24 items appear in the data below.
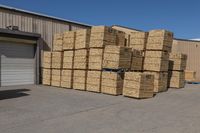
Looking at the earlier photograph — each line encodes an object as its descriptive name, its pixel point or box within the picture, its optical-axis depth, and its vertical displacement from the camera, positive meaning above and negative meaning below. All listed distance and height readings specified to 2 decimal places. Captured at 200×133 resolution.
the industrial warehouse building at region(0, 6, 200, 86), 11.65 +0.82
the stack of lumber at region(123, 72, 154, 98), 8.80 -1.33
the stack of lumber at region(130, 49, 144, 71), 10.26 -0.14
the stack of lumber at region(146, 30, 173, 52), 10.35 +1.04
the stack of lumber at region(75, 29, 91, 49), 10.73 +0.99
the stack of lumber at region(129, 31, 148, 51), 10.88 +1.06
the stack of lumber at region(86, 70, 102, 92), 10.06 -1.37
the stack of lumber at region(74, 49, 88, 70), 10.75 -0.19
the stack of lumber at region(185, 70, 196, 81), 15.80 -1.36
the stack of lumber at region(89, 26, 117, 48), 10.17 +1.13
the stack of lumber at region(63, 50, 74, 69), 11.37 -0.25
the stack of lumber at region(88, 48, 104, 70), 10.19 -0.15
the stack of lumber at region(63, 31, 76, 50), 11.42 +0.96
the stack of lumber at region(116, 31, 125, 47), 11.10 +1.14
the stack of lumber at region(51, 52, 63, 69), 11.89 -0.33
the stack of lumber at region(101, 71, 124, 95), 9.44 -1.35
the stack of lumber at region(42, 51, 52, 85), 12.34 -0.92
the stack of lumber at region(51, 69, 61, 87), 11.85 -1.45
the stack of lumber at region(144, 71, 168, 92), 10.50 -1.34
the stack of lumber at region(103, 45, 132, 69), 9.51 -0.01
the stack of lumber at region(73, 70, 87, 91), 10.68 -1.40
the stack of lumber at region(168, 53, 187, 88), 12.25 -0.73
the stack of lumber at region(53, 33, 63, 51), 12.10 +0.85
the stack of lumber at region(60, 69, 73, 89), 11.26 -1.44
